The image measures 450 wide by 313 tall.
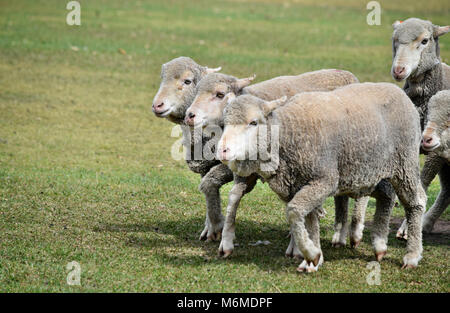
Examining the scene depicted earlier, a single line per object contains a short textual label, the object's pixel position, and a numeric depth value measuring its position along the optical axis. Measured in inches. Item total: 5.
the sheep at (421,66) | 655.8
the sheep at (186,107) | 632.4
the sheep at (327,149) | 519.5
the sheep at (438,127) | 592.4
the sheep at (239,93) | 587.5
